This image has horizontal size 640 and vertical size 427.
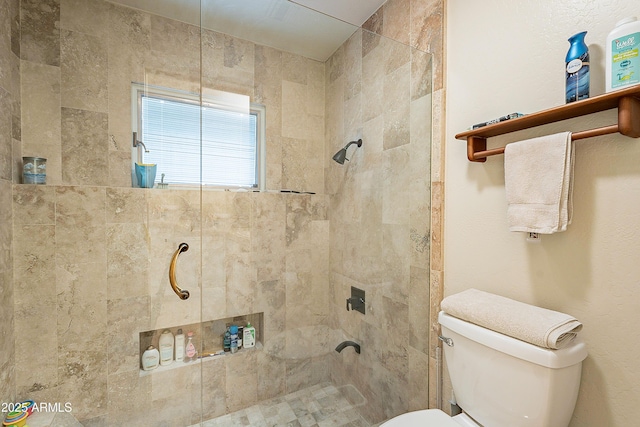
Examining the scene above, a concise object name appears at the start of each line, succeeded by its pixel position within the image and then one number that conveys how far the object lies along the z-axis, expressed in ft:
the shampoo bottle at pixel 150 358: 5.38
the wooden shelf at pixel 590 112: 2.27
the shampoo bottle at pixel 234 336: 4.42
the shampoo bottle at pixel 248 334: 4.48
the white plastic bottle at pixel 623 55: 2.23
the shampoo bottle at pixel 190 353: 5.67
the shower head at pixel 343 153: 4.66
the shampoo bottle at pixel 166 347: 5.52
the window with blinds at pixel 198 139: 4.05
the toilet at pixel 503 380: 2.52
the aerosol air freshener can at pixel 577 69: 2.53
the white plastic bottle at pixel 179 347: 5.62
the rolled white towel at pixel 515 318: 2.51
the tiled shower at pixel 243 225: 4.43
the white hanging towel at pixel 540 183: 2.67
